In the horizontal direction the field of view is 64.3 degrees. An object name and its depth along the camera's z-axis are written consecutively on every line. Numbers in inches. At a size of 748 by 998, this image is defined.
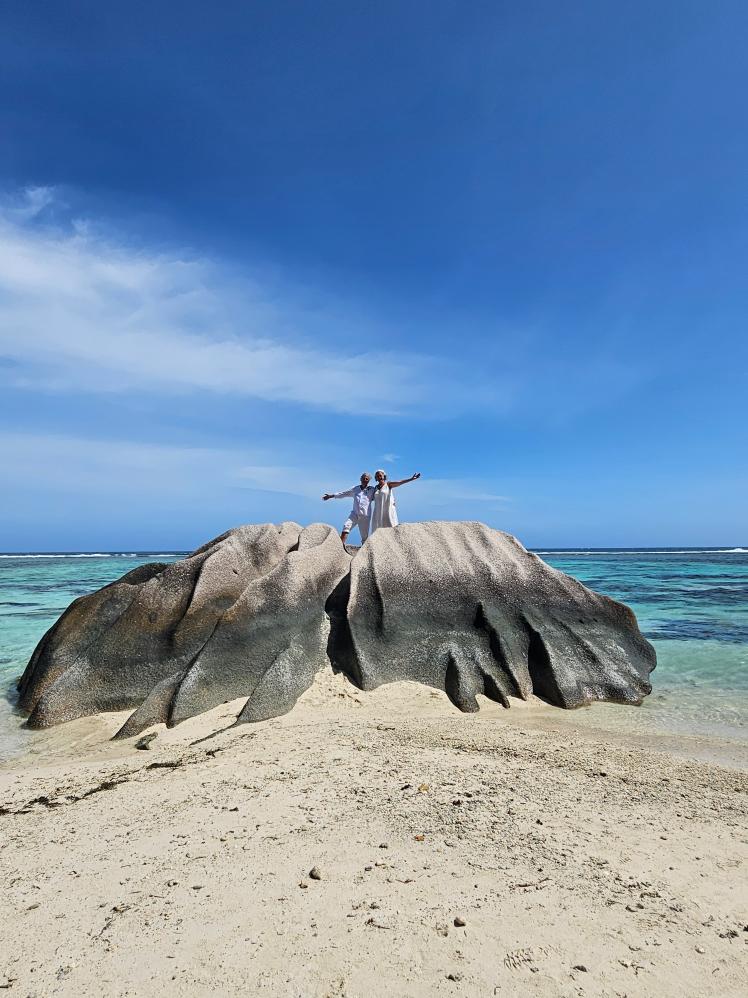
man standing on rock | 402.0
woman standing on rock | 384.2
